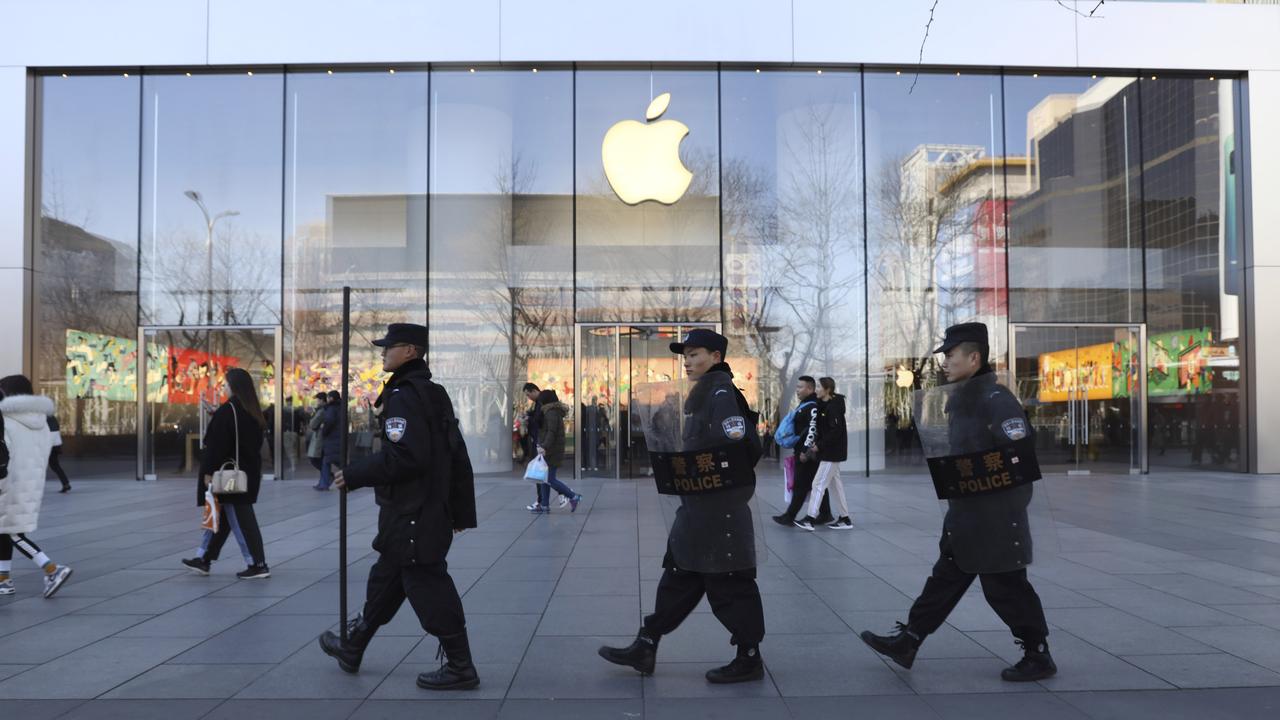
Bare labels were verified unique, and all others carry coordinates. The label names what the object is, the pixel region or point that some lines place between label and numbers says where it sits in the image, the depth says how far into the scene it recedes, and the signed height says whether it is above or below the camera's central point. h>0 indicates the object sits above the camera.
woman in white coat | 6.68 -0.73
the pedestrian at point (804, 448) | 10.05 -0.78
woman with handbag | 7.25 -0.75
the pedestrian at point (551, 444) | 11.91 -0.87
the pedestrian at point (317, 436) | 16.19 -1.06
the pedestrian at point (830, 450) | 9.96 -0.80
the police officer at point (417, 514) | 4.37 -0.67
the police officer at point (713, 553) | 4.49 -0.86
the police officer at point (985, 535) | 4.45 -0.77
